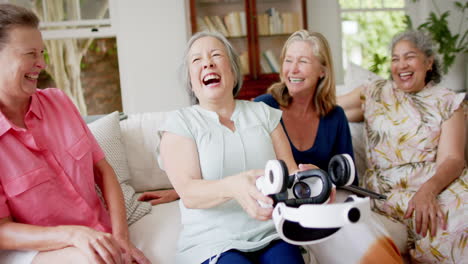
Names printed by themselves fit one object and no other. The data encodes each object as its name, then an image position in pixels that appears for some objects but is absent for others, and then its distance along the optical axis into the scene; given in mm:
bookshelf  3928
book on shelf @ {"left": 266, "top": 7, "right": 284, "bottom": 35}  3982
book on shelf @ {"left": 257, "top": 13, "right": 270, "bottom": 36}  3957
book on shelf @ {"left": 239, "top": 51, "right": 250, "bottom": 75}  3973
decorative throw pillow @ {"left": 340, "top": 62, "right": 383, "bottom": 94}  2236
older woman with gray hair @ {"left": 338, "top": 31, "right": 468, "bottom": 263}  1620
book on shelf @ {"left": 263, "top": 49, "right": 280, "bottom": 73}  4023
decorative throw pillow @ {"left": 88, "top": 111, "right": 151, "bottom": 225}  1648
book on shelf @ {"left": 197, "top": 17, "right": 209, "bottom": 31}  3971
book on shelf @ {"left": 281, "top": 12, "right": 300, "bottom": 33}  4004
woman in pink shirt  1073
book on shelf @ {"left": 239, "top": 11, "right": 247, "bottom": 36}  3924
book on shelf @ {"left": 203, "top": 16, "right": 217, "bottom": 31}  3967
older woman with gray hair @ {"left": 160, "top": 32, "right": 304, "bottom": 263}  1159
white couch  1471
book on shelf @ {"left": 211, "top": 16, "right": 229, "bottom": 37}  3947
